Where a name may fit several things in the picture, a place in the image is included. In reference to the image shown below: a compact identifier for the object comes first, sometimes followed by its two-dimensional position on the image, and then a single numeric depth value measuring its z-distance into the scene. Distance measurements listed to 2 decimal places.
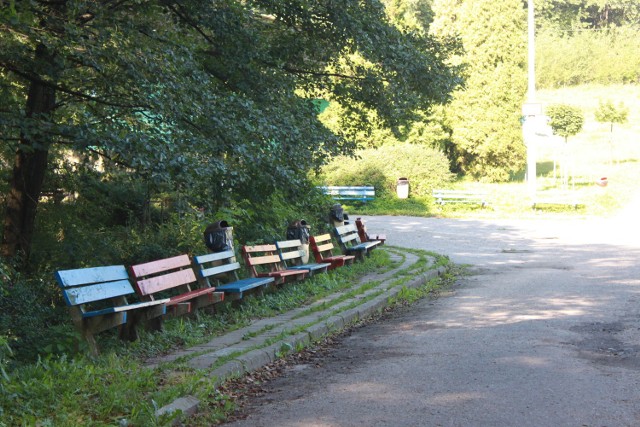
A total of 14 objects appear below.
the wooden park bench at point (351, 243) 15.79
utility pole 30.17
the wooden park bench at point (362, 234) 18.03
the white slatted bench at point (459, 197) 31.66
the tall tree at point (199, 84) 9.43
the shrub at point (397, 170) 34.12
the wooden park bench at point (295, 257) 12.80
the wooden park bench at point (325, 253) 14.07
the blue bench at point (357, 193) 33.22
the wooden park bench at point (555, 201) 29.67
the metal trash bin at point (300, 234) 13.96
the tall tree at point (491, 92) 39.00
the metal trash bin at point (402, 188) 33.41
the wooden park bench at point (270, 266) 11.42
